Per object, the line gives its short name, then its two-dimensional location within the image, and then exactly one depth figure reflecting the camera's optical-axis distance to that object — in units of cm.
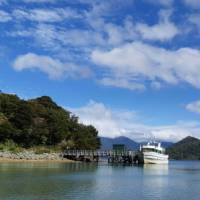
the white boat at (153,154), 9575
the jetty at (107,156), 9780
